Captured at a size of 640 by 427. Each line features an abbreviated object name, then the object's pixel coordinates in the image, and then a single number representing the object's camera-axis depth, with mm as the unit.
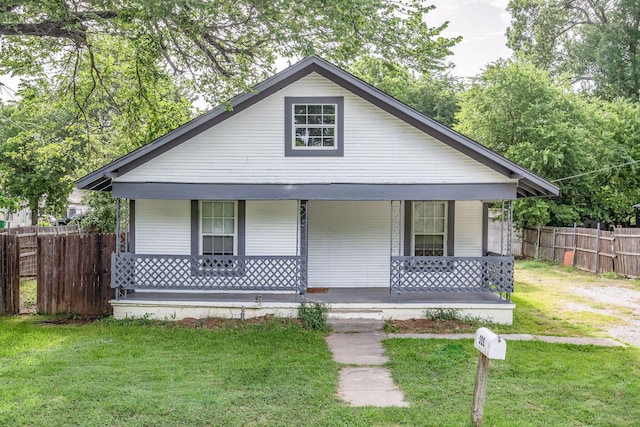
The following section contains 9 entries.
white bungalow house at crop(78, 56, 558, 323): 10984
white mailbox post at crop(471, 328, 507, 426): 4859
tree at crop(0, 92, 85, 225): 26094
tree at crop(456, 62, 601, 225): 23375
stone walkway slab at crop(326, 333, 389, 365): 8109
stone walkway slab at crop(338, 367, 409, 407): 6262
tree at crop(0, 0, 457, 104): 8055
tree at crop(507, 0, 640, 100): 35469
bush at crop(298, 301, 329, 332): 10125
